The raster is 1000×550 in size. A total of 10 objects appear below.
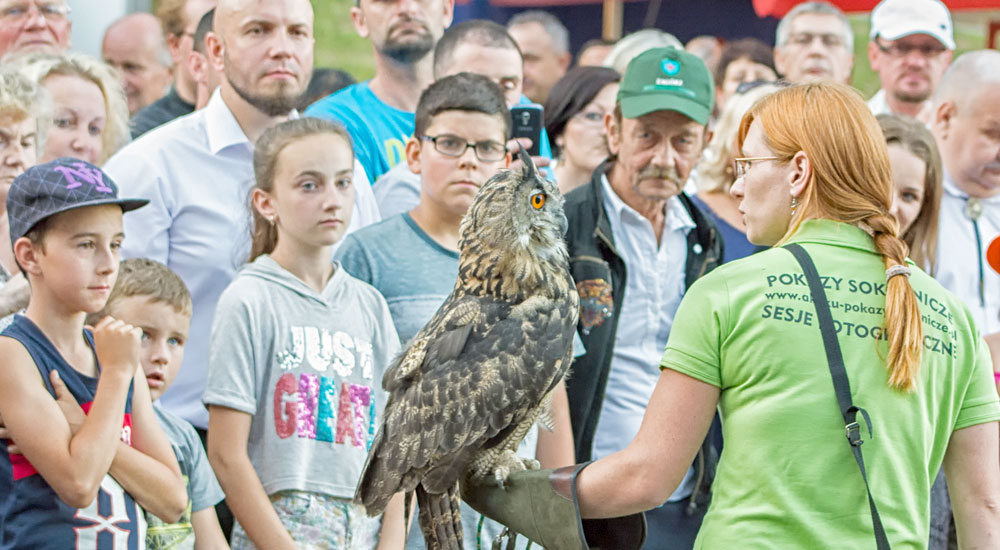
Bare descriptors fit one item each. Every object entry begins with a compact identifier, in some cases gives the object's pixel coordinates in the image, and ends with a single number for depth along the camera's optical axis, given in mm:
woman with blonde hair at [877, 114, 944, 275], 8383
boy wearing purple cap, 5309
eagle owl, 5113
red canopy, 13922
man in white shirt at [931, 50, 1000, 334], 9016
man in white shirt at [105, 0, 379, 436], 7367
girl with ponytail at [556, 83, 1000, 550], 4156
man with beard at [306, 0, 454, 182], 8867
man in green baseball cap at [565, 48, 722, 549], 7488
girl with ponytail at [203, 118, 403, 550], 6199
